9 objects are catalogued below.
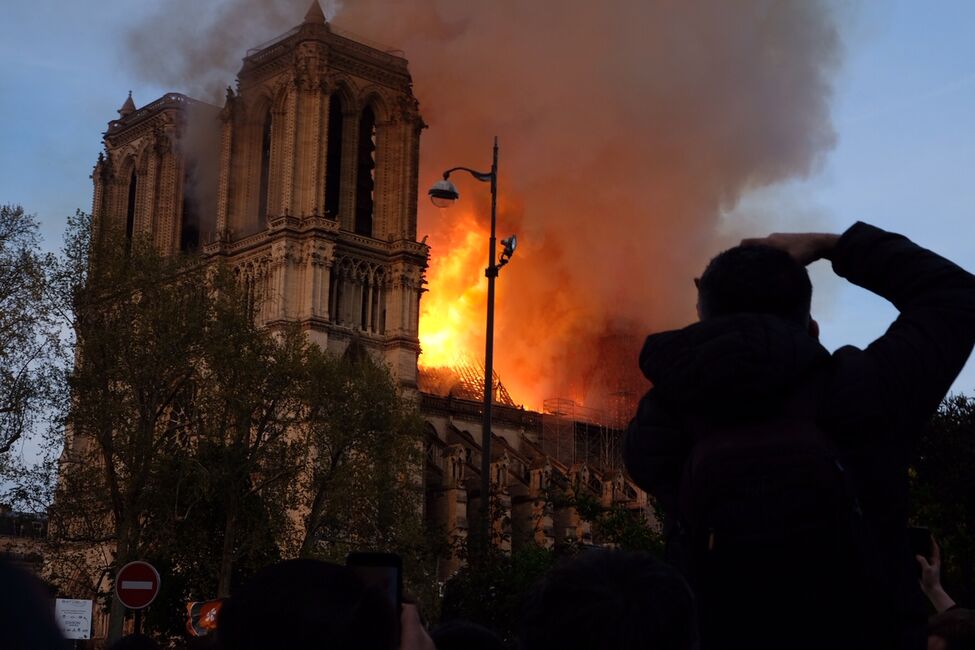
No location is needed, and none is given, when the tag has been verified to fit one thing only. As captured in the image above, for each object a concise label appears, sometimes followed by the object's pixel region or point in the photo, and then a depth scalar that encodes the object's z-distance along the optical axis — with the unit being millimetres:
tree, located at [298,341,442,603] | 43781
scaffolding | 88188
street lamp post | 24391
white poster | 22062
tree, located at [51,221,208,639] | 35406
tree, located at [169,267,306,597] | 38312
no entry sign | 18766
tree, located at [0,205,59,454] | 32750
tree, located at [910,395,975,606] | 27062
